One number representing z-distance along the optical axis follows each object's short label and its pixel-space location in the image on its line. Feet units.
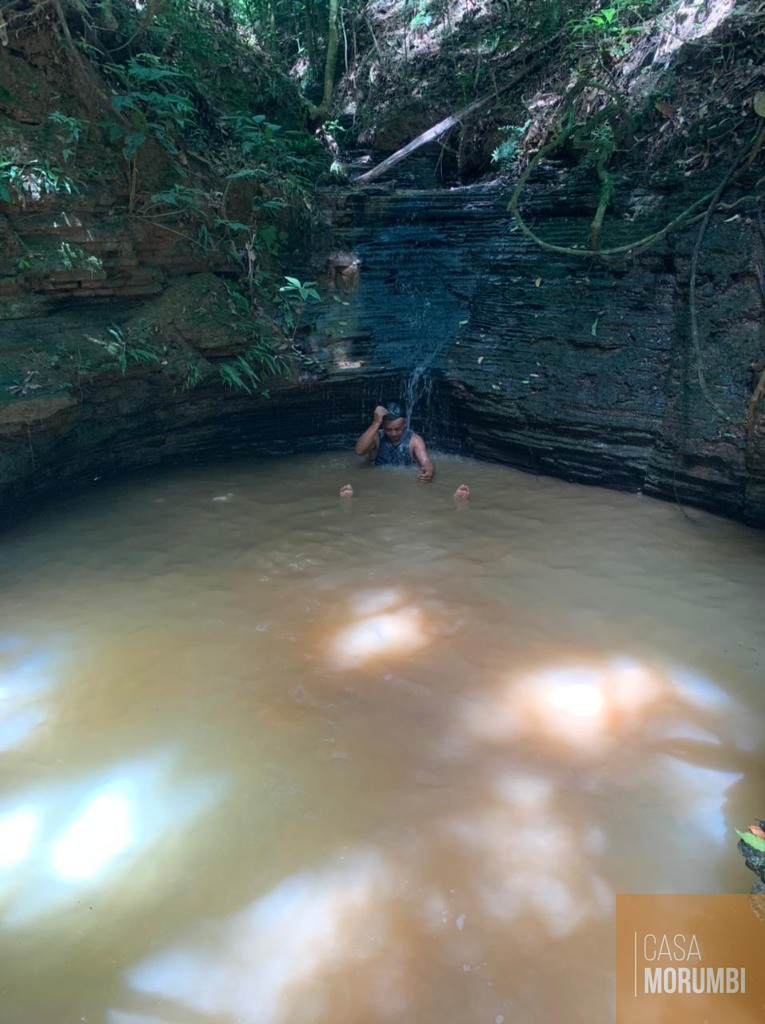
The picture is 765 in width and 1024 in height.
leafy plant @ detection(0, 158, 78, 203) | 15.75
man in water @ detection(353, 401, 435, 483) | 22.29
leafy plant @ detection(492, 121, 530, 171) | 23.91
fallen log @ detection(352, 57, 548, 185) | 24.47
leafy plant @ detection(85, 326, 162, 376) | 18.17
